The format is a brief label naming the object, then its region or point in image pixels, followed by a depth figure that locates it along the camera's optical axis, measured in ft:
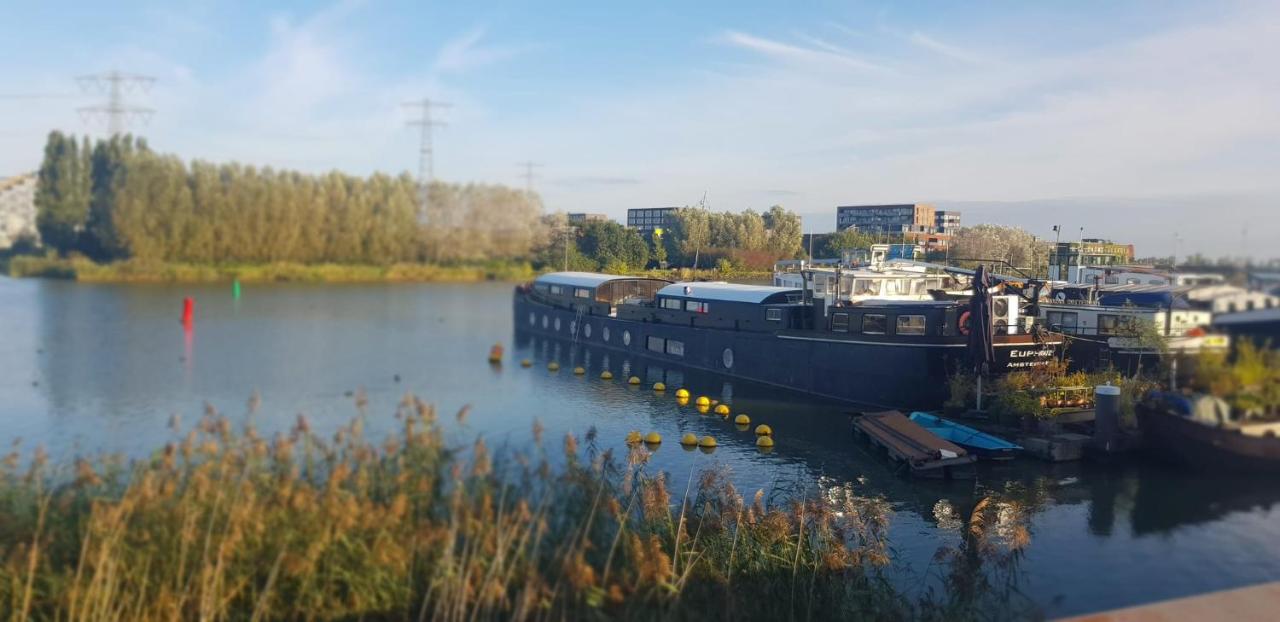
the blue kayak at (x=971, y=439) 44.60
